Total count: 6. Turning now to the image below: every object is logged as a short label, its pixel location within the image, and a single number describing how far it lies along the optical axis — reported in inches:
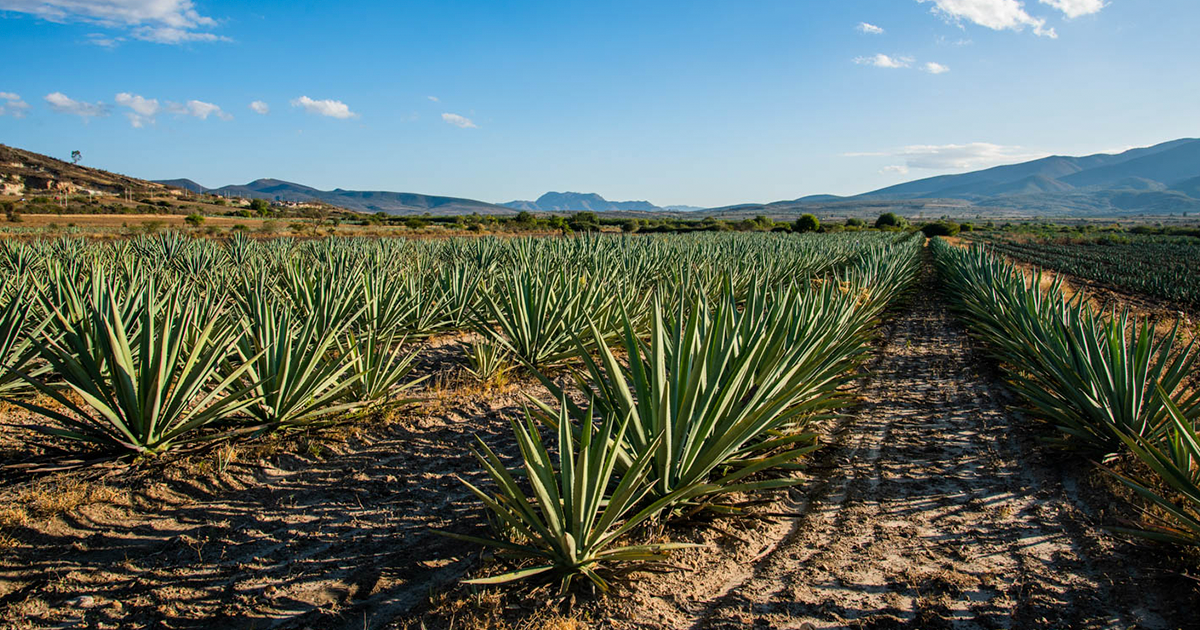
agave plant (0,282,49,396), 152.0
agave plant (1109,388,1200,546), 92.8
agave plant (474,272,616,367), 214.2
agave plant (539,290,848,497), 102.4
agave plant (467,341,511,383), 201.6
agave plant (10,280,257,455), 120.0
